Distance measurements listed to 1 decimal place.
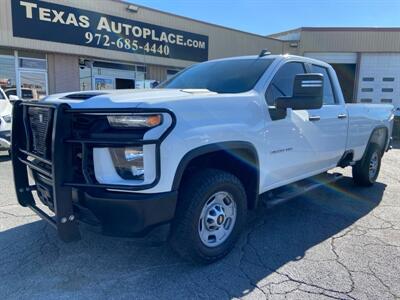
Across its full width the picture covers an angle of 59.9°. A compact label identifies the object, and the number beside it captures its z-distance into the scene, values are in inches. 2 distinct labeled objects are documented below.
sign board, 482.9
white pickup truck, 98.2
